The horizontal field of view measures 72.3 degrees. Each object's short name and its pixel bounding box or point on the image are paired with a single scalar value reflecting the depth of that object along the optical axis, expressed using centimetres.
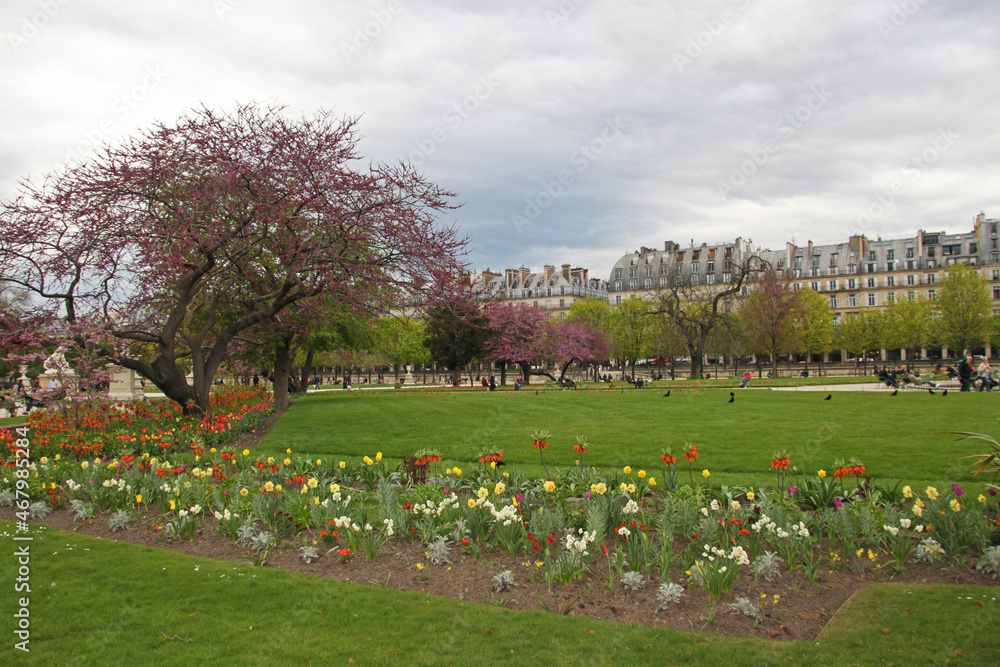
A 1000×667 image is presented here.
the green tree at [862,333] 7119
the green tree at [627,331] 6894
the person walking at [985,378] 2966
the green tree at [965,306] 5731
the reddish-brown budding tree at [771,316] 4944
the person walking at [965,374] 2874
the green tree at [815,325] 6762
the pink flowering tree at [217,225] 1493
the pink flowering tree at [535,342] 4750
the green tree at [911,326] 6594
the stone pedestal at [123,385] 3044
